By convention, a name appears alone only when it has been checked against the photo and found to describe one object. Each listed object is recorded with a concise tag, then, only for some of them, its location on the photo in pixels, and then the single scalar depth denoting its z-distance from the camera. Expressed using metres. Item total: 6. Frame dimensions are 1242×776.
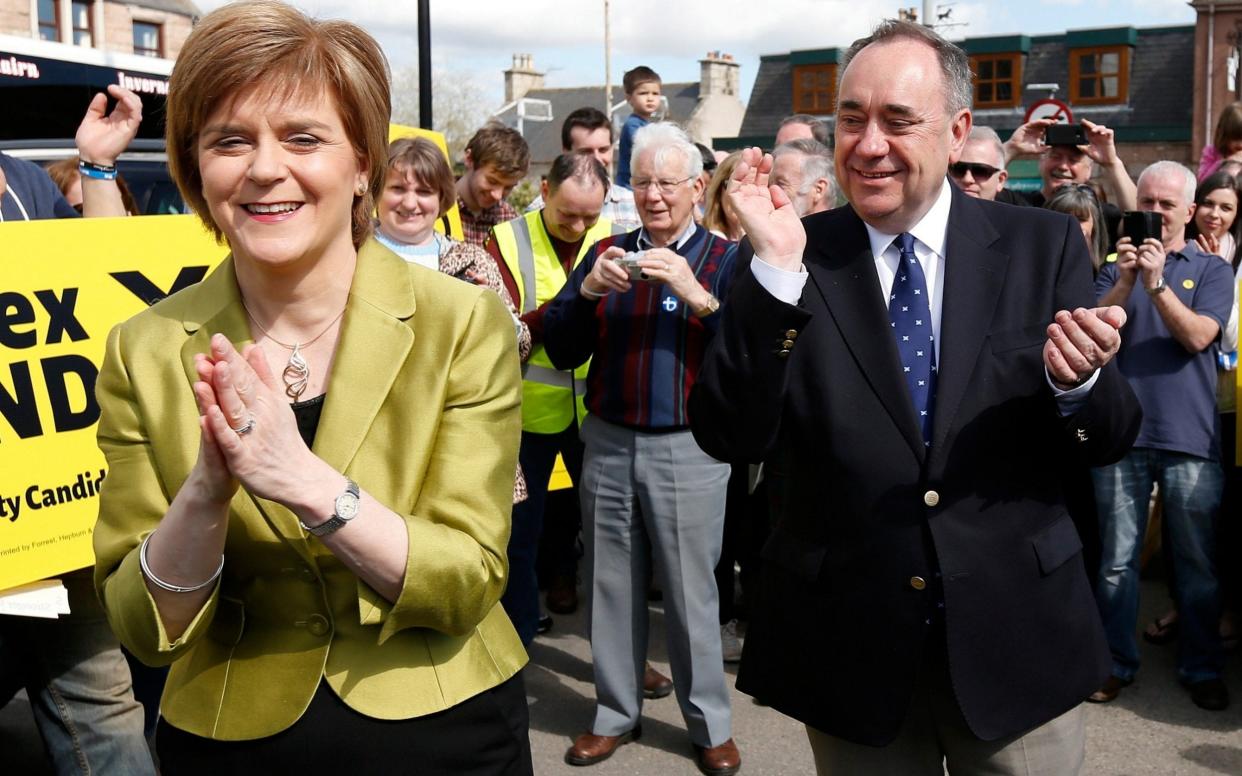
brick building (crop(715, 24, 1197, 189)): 34.91
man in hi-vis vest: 5.60
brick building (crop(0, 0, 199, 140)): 8.34
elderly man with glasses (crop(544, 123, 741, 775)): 4.80
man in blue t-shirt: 5.32
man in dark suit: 2.48
